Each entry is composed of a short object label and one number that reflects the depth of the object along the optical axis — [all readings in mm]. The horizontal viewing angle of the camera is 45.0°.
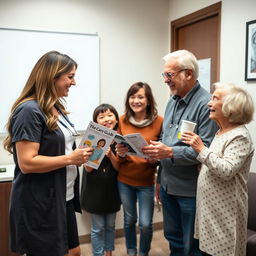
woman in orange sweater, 2312
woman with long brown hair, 1445
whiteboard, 2779
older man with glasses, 1806
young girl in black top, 2395
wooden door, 2840
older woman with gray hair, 1543
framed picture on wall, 2381
